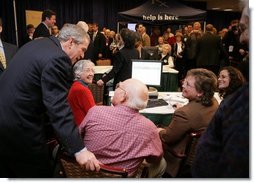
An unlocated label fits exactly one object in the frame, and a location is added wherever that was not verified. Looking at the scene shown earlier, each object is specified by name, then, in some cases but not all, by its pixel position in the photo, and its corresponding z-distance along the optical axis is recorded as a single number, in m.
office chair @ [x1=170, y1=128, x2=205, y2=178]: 2.05
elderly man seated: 1.71
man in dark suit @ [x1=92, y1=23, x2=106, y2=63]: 7.14
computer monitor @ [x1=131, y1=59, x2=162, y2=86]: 3.44
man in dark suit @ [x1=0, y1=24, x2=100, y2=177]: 1.58
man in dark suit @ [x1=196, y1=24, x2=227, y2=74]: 6.41
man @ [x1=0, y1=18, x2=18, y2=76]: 2.65
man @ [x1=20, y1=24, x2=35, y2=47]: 7.47
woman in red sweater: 2.49
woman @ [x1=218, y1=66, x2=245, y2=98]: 2.64
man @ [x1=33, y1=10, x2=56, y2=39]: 4.49
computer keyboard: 2.94
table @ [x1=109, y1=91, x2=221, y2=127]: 2.72
